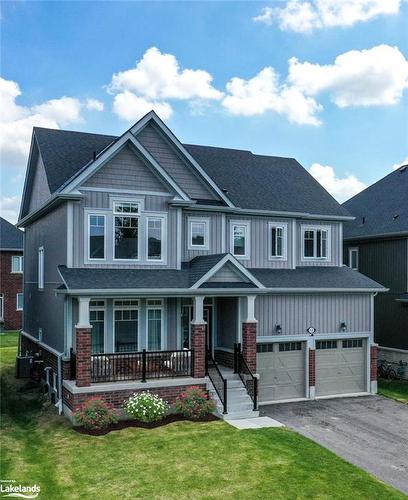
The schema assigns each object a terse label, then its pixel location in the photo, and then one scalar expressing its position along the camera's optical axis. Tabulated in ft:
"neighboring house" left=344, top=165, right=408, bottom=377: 76.23
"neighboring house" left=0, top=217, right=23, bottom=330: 123.13
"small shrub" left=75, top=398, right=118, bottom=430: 45.27
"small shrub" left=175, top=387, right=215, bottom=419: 49.16
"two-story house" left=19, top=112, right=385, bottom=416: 51.85
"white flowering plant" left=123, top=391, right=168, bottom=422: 47.29
